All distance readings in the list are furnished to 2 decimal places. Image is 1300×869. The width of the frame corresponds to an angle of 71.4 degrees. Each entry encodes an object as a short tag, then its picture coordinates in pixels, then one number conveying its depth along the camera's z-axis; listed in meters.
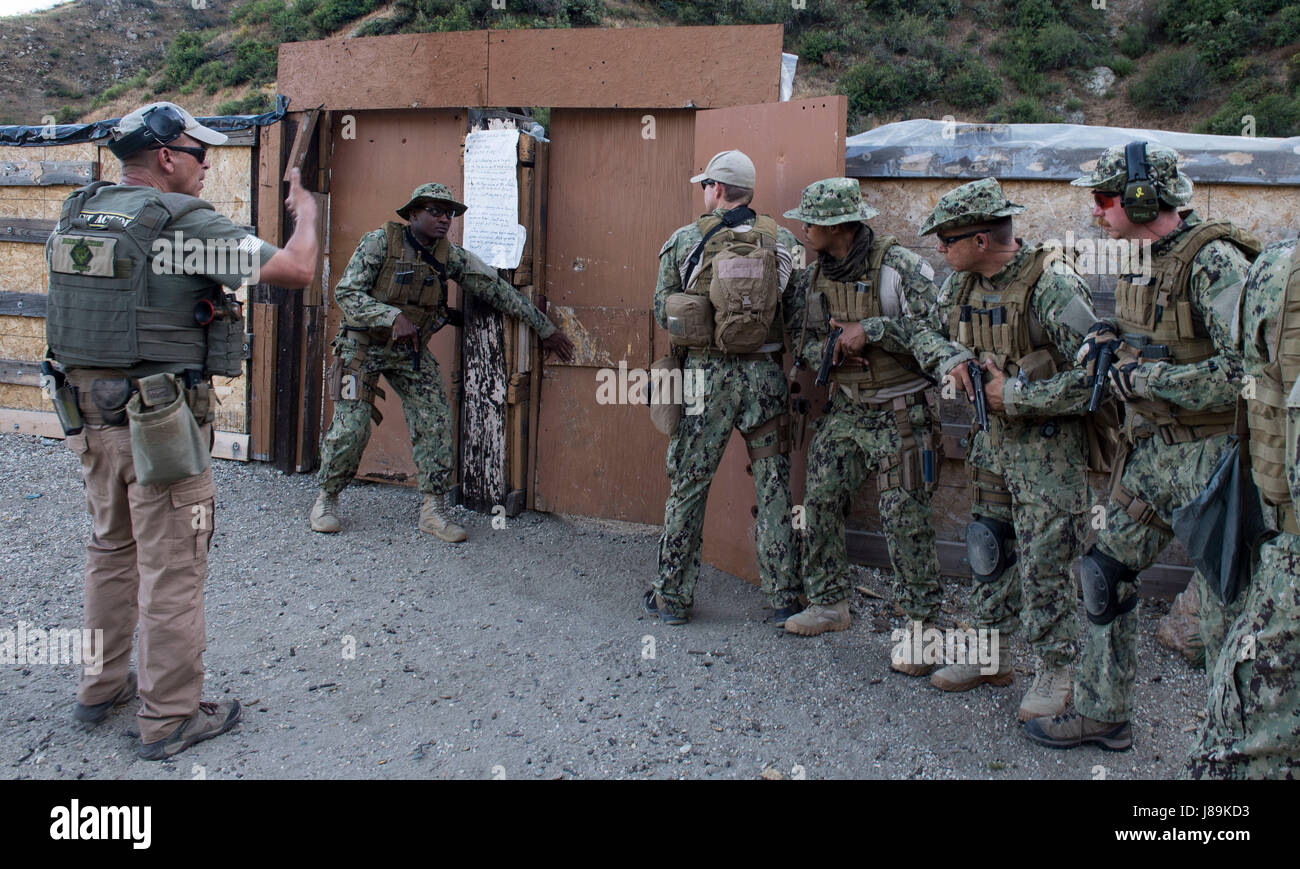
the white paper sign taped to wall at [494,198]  5.98
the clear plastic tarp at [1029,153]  4.57
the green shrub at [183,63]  34.03
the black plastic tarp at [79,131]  6.95
